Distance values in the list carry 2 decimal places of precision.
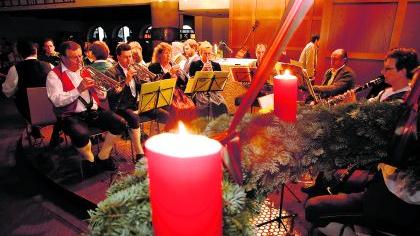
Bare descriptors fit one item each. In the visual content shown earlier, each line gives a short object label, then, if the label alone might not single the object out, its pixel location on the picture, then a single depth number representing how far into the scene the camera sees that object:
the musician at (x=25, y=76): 4.93
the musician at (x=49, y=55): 6.72
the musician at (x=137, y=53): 6.22
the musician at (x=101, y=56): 4.40
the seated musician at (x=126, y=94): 4.34
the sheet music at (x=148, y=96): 3.82
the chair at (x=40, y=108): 4.18
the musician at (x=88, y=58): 7.26
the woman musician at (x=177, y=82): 5.00
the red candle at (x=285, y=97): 1.38
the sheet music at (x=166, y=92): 4.13
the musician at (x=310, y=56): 8.49
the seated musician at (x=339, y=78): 4.64
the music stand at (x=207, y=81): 4.83
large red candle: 0.59
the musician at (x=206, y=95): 5.59
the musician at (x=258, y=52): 7.54
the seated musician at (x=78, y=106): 3.69
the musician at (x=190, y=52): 6.10
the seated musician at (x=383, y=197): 1.49
